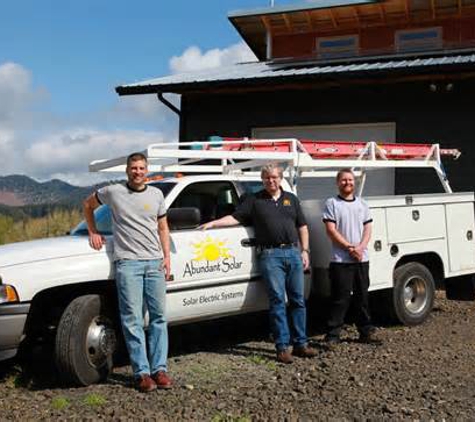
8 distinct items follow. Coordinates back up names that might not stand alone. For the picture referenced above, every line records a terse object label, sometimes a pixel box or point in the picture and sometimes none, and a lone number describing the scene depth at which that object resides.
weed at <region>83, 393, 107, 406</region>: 4.86
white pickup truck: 5.26
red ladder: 7.70
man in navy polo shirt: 6.12
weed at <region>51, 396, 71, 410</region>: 4.82
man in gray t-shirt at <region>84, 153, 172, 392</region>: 5.27
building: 11.56
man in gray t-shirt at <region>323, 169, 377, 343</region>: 6.53
